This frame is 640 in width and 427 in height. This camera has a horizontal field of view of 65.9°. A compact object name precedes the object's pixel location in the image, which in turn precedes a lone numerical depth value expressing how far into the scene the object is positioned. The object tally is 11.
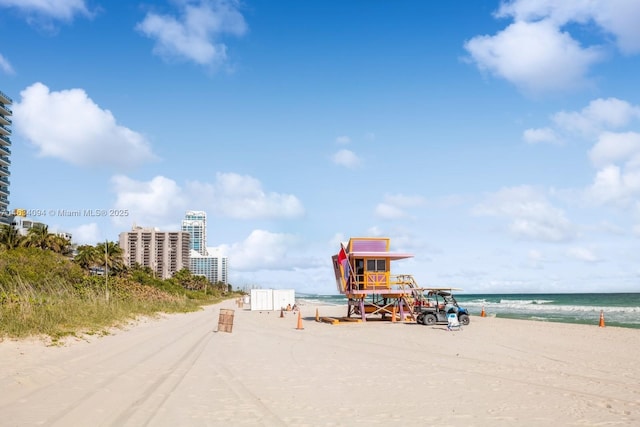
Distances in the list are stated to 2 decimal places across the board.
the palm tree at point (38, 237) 69.46
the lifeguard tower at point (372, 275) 32.28
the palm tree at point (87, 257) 74.57
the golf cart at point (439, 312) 28.89
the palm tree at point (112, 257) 74.59
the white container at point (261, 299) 59.75
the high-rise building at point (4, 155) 89.56
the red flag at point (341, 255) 32.65
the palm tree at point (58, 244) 74.88
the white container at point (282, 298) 60.50
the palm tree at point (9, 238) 63.41
